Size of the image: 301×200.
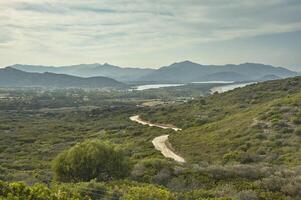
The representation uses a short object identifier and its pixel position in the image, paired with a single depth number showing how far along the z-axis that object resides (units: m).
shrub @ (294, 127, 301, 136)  33.61
